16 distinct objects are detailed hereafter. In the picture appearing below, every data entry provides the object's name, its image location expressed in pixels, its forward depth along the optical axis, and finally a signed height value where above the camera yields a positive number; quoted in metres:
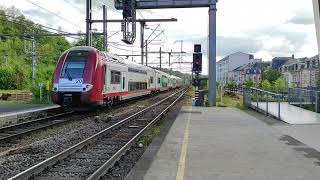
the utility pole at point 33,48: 48.44 +3.52
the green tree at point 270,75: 92.45 +1.60
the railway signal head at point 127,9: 25.59 +3.85
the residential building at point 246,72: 120.75 +3.29
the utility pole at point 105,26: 35.54 +4.13
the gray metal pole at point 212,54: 30.02 +1.80
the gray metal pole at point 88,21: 29.47 +3.69
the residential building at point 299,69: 100.12 +3.20
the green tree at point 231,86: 63.19 -0.33
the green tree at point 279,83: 57.94 +0.04
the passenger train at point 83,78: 21.98 +0.25
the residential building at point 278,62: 136.25 +5.96
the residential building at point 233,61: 175.25 +8.06
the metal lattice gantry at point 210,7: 30.03 +4.67
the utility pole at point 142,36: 45.01 +4.53
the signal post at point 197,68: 30.27 +0.94
